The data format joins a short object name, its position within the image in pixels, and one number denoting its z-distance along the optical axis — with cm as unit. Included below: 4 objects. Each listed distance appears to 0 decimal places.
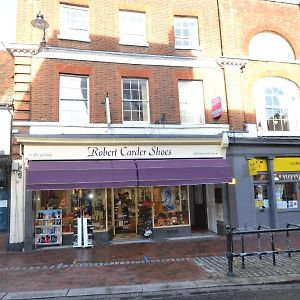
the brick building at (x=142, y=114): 1198
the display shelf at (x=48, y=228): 1205
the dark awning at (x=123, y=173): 1123
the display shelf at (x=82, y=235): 1171
